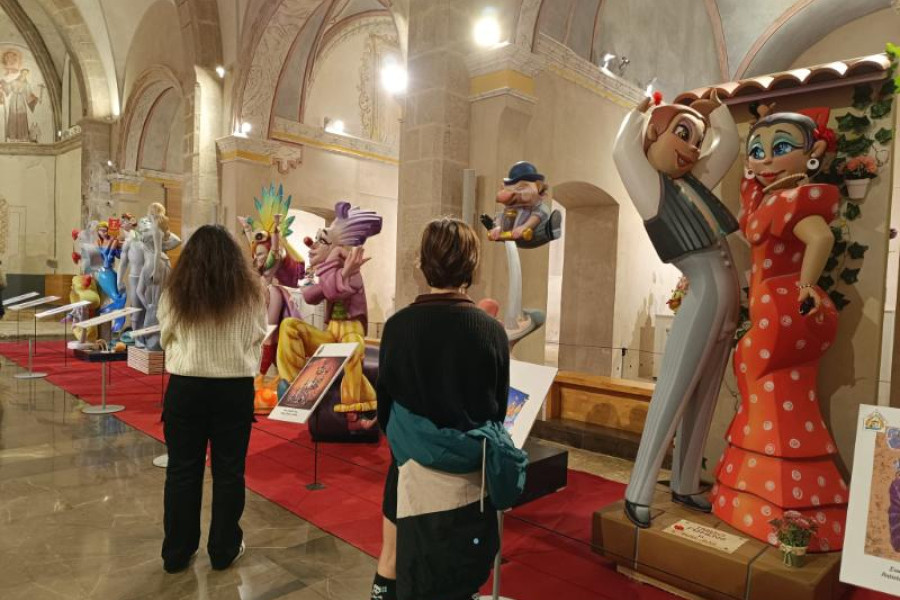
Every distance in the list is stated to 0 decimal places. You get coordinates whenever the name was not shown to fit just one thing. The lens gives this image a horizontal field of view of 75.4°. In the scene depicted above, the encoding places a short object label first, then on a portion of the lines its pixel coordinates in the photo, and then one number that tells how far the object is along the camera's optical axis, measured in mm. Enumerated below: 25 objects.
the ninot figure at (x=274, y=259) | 5668
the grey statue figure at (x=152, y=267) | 8117
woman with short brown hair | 1699
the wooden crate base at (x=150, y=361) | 8164
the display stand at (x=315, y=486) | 4023
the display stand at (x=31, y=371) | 7855
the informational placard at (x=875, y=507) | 1671
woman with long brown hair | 2725
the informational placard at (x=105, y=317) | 6051
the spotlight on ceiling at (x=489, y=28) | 5859
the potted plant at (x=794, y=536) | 2410
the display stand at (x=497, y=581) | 2418
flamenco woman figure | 2646
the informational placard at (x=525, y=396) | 2740
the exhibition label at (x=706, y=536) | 2580
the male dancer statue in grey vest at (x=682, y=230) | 2795
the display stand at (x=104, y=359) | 5980
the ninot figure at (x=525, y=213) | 3586
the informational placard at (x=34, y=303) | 8055
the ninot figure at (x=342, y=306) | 4926
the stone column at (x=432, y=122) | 5932
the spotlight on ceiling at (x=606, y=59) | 7332
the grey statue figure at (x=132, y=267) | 8305
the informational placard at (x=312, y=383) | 3643
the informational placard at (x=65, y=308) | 7330
